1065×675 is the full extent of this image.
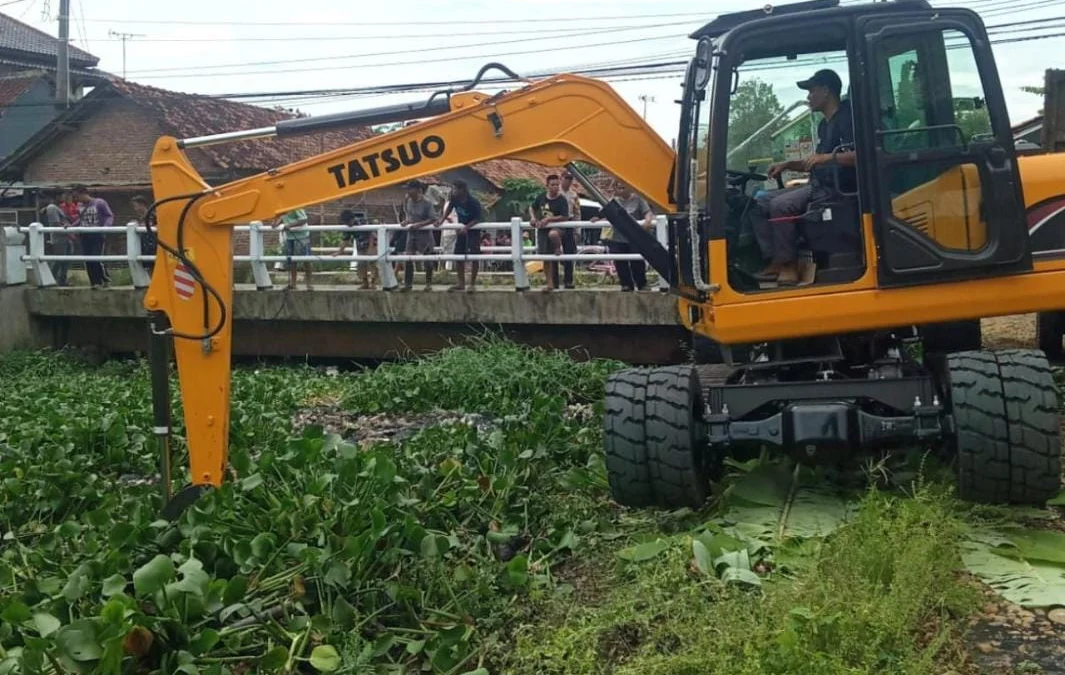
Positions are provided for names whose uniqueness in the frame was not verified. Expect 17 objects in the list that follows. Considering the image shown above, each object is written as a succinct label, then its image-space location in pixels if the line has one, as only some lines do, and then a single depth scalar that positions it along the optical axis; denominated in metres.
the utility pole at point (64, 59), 34.56
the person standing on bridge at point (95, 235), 16.45
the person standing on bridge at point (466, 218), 14.33
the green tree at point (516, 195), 36.34
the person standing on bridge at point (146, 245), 16.75
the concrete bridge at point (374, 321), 13.55
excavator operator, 6.17
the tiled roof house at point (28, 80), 39.72
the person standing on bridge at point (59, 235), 17.41
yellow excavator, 5.98
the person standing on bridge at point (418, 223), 14.95
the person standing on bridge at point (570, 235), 14.29
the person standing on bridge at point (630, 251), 13.59
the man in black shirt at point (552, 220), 13.95
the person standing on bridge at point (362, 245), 15.17
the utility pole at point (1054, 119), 10.31
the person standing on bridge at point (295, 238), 15.10
